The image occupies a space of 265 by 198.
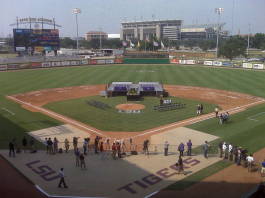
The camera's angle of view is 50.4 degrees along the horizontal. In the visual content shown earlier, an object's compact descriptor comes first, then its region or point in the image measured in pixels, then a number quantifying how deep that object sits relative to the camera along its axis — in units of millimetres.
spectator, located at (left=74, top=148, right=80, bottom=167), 17844
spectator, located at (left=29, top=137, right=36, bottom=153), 20234
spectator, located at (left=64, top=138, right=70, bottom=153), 19803
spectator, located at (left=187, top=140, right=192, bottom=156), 19336
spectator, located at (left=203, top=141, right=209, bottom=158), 19062
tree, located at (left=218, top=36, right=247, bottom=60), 90625
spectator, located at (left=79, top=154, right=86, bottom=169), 17031
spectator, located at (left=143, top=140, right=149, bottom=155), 19500
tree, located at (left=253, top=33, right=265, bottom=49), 153625
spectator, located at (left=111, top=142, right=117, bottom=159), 18891
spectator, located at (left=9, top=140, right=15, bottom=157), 19222
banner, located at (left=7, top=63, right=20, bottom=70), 69562
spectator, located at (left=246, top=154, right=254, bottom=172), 17202
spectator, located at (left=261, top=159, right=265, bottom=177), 16625
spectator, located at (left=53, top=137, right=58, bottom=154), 19783
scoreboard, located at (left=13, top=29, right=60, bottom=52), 83875
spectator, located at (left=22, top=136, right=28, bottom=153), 20031
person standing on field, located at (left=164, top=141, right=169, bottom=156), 19372
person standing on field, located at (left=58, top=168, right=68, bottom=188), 15008
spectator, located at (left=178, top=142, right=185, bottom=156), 18875
